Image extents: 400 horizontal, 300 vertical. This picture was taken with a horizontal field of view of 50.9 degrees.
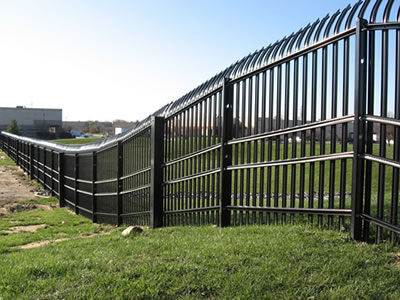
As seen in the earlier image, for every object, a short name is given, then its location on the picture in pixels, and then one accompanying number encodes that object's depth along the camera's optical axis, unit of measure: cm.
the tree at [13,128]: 7144
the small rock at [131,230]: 632
